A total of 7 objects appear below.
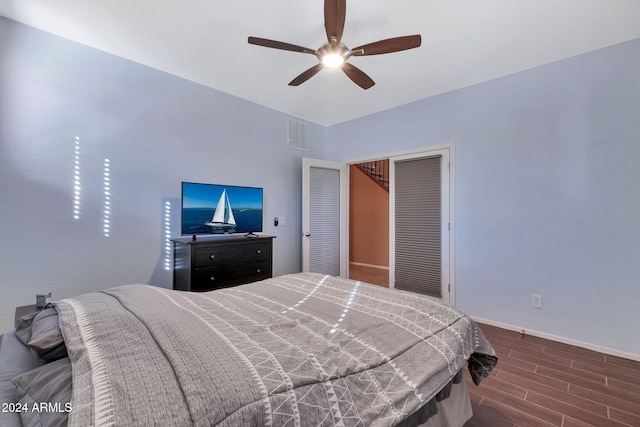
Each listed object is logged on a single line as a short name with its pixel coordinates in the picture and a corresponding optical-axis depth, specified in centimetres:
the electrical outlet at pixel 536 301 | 272
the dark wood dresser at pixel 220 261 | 265
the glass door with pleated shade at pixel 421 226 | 341
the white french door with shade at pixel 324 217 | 402
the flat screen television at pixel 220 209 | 288
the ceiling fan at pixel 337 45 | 172
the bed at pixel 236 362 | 64
